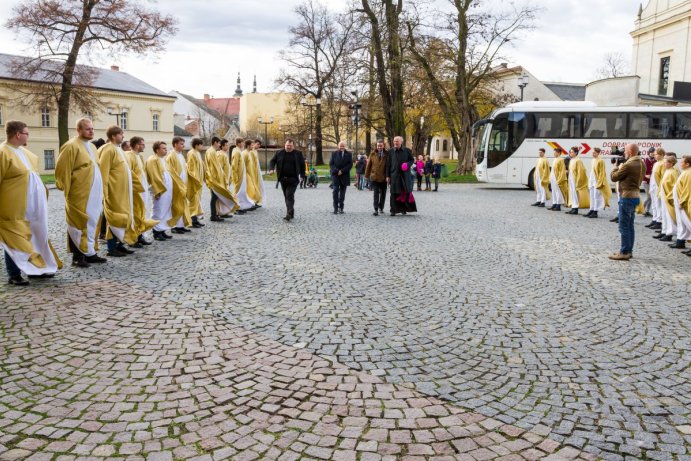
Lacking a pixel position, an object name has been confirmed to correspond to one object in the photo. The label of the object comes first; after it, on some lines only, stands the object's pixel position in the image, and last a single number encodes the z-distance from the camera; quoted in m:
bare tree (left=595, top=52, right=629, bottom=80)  63.01
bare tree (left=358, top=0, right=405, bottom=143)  28.98
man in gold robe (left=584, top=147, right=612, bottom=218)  15.65
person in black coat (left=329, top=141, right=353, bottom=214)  15.48
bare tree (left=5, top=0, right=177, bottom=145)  33.59
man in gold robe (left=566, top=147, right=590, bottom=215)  16.42
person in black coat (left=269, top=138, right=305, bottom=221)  13.73
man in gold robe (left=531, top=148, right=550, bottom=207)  18.11
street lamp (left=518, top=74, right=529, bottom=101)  29.98
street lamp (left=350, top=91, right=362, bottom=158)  32.25
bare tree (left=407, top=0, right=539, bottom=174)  31.14
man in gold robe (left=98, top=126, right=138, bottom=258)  8.57
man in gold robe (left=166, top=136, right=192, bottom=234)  11.50
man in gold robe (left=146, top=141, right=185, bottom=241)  10.88
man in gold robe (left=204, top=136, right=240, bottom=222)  13.62
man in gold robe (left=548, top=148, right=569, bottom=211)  17.42
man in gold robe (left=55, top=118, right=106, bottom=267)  7.70
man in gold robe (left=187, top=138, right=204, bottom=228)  12.37
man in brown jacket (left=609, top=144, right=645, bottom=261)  8.98
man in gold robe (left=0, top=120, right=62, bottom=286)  6.70
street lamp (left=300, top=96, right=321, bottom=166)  38.67
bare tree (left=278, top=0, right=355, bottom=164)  45.97
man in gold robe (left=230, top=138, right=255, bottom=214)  15.62
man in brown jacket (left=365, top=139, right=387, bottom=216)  15.14
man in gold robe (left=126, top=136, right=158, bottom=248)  9.58
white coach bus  24.80
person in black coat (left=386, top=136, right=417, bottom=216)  14.84
